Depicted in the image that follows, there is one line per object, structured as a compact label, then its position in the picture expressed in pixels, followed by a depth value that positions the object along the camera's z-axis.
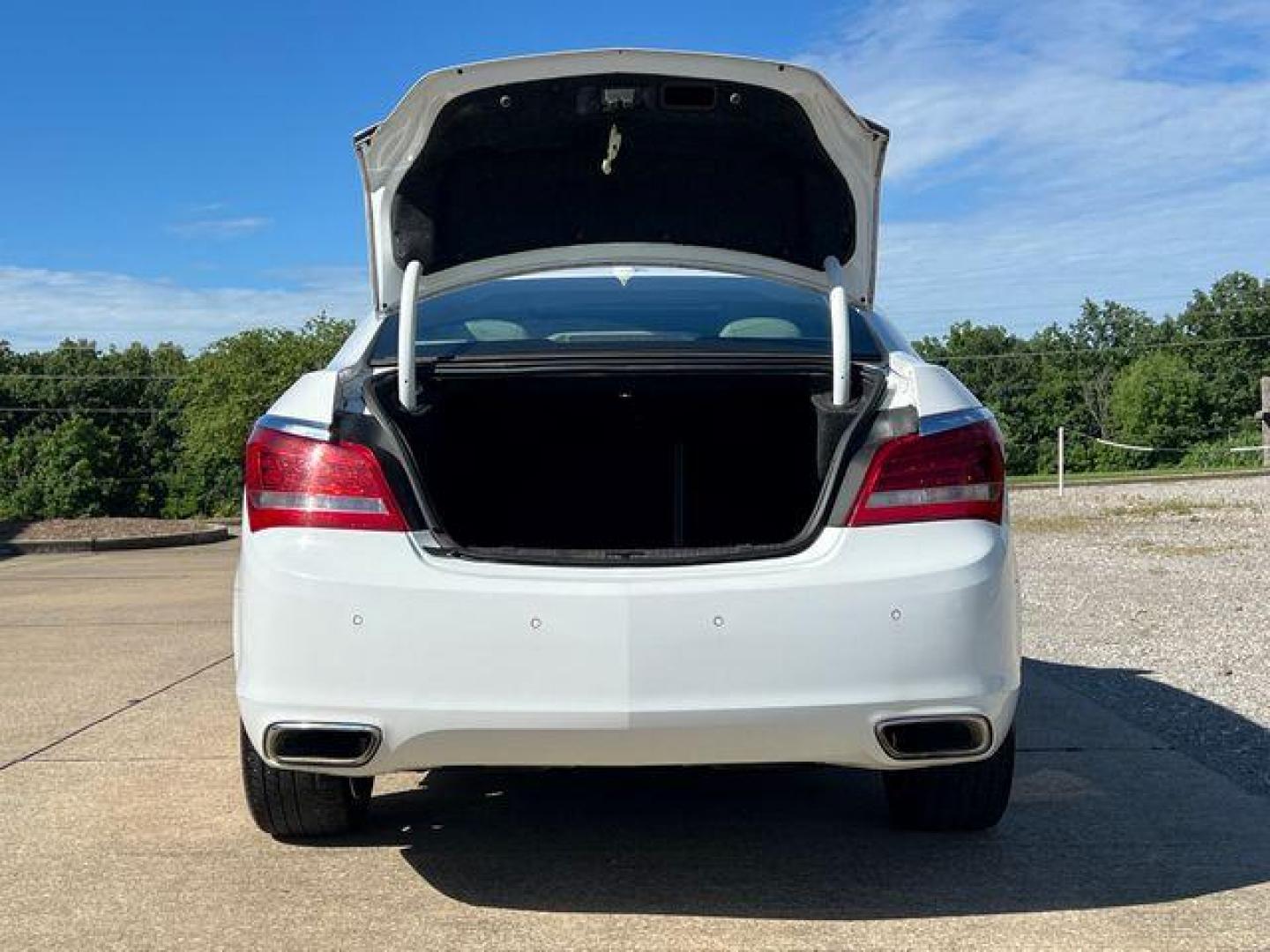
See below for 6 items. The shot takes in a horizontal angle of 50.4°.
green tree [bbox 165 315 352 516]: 73.06
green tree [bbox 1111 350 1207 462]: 82.56
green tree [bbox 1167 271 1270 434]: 84.88
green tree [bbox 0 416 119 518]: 82.06
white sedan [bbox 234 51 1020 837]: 3.01
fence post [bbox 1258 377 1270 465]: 34.04
